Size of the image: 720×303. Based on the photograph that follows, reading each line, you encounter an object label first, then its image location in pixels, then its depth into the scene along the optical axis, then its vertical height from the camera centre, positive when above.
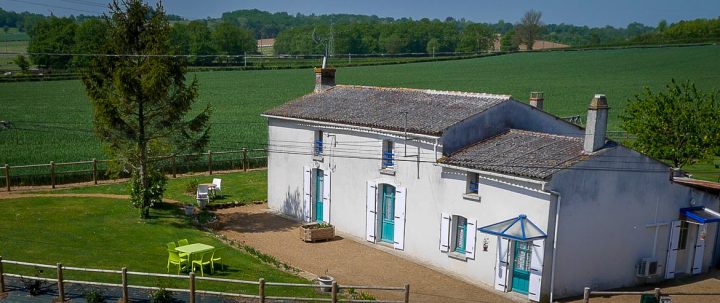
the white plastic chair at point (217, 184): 31.84 -6.60
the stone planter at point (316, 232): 25.20 -6.93
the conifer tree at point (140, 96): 24.56 -1.98
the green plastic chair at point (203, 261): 19.98 -6.61
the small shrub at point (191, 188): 32.25 -6.95
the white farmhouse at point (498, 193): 19.30 -4.47
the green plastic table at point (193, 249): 19.98 -6.19
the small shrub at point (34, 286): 17.72 -6.61
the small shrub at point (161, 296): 17.00 -6.44
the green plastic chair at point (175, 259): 20.17 -6.50
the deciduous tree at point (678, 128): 28.23 -2.82
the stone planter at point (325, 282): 19.28 -6.73
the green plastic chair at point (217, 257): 20.33 -6.78
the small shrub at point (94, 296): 16.97 -6.53
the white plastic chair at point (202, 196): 29.39 -6.62
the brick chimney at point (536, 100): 27.33 -1.78
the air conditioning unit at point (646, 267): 21.08 -6.53
